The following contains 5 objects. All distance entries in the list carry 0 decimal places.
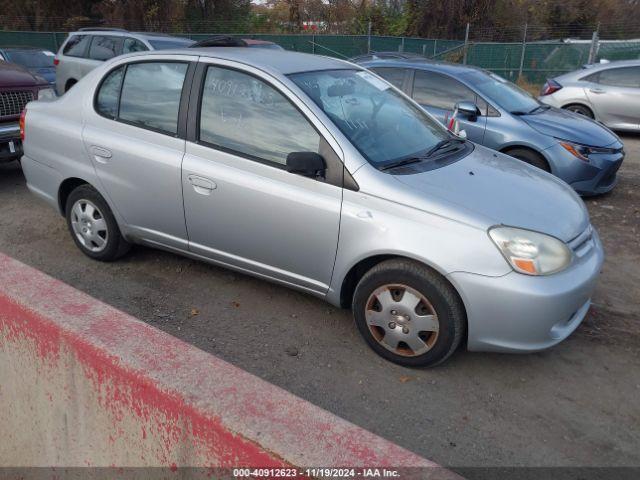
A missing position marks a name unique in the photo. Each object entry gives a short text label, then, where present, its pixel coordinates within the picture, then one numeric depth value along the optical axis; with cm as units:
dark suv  652
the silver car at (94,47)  970
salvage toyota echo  317
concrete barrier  179
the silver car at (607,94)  1053
